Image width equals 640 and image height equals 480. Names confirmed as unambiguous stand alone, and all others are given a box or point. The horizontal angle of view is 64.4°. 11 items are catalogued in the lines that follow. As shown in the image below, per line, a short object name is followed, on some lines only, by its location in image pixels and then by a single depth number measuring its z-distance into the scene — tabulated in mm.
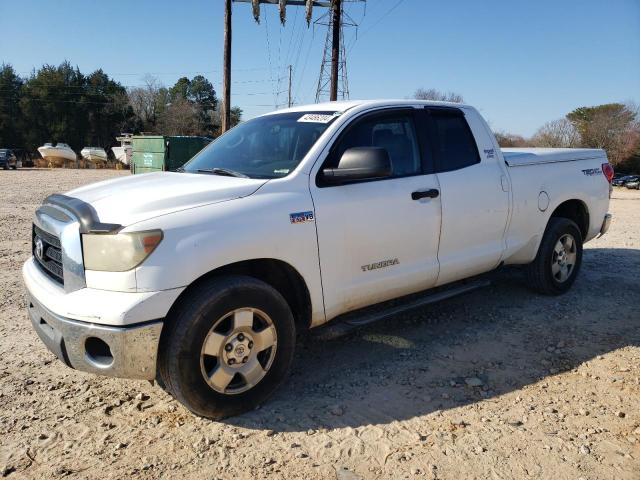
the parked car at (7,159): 35938
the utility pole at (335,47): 18266
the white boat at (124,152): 48412
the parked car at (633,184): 28266
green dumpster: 19125
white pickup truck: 2758
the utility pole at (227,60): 18281
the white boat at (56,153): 46906
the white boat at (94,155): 49656
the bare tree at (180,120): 65938
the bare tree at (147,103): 70750
